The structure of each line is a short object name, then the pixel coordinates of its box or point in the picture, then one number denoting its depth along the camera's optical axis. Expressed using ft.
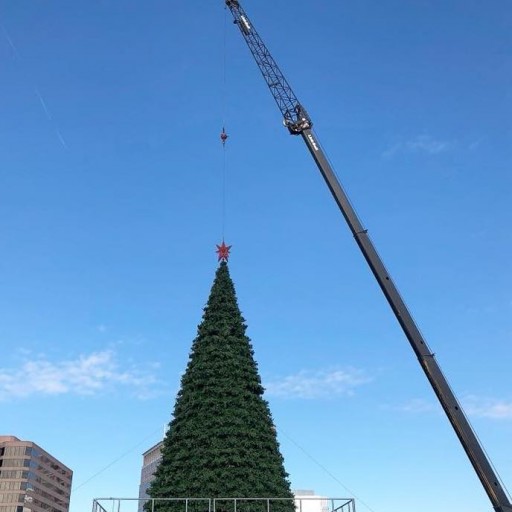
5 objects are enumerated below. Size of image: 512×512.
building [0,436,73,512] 499.92
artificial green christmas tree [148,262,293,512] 103.76
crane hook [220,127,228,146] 149.18
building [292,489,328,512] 331.55
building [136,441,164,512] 528.91
